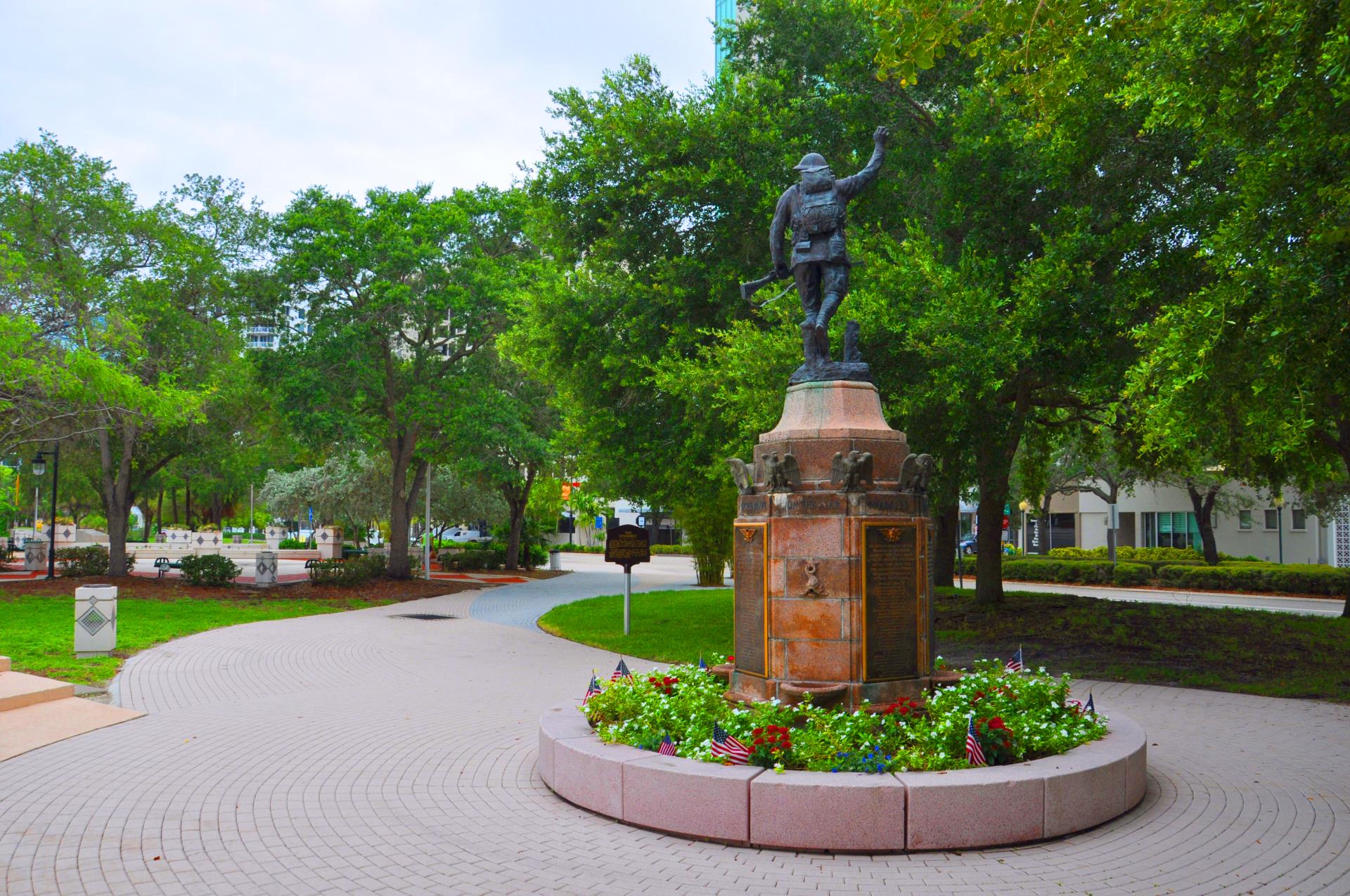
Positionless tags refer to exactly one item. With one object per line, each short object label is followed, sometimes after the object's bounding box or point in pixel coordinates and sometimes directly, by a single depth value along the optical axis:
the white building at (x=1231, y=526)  41.56
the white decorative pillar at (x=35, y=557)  35.97
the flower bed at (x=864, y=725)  6.70
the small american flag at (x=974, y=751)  6.73
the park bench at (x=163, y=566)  29.77
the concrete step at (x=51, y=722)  9.14
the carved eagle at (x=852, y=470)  8.02
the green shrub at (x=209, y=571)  28.36
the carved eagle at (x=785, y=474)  8.26
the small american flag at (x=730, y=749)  6.75
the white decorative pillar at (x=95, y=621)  14.62
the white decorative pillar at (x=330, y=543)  48.19
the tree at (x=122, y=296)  23.27
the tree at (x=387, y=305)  26.36
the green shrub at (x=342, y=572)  29.50
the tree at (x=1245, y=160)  8.27
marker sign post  18.50
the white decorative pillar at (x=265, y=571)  29.92
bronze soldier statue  8.95
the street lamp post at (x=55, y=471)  29.03
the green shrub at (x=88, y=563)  29.81
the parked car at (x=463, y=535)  69.79
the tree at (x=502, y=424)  27.45
